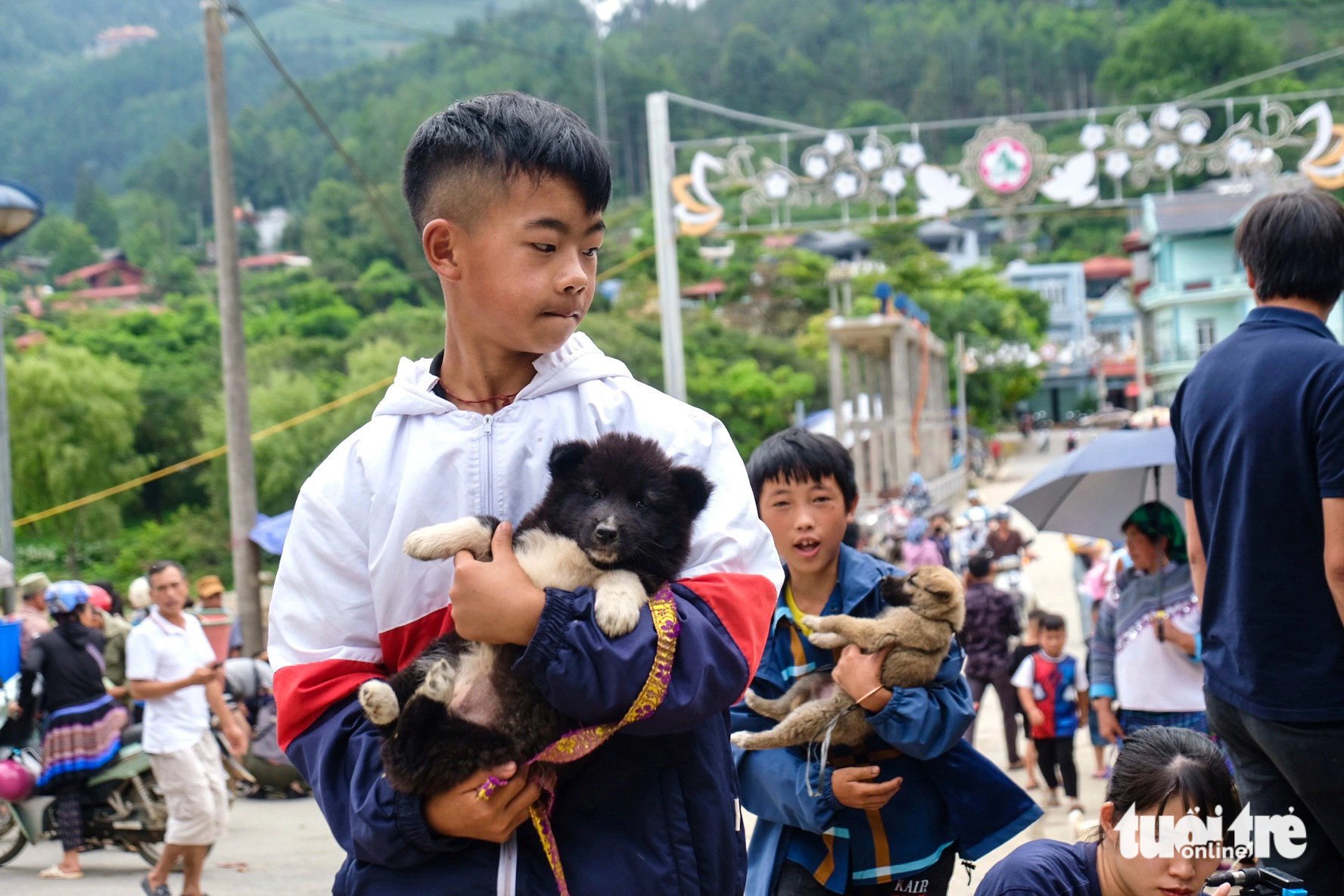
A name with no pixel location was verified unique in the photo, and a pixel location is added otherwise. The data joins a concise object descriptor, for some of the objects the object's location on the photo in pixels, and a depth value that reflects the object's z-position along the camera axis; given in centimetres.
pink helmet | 850
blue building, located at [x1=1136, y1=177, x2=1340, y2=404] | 5859
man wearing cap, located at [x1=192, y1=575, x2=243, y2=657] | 1220
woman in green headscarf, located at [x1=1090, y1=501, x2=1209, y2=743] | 605
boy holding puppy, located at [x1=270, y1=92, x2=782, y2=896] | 190
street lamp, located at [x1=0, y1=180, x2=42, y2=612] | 918
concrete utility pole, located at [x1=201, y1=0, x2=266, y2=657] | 1274
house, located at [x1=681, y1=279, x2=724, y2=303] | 6988
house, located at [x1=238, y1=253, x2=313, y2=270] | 8226
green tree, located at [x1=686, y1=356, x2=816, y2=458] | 4662
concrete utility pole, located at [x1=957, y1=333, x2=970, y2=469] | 5128
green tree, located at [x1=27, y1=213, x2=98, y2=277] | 9538
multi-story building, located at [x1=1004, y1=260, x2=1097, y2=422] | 9638
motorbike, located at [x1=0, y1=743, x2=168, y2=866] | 860
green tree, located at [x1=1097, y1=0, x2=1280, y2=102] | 8912
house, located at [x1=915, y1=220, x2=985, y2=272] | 11031
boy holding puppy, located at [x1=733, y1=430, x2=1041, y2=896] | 352
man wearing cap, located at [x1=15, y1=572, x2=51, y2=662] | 1055
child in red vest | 875
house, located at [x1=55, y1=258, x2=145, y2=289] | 9088
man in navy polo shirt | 317
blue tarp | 1261
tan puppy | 357
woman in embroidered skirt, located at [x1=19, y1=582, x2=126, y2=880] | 852
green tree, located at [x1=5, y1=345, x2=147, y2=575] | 4109
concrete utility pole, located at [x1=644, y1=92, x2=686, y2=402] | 1750
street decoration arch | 1830
